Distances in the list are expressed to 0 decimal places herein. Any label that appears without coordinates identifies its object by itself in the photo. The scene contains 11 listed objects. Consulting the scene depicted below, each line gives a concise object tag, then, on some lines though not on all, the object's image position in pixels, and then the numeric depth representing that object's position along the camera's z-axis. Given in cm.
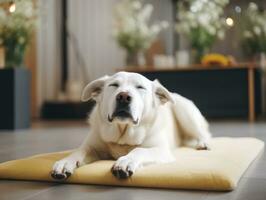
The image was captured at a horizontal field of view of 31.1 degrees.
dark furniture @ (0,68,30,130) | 492
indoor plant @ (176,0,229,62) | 630
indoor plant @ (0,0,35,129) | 493
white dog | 201
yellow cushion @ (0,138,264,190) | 176
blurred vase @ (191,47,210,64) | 648
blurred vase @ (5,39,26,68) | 512
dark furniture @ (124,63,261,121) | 607
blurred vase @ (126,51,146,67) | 662
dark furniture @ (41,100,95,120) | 699
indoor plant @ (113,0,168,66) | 651
